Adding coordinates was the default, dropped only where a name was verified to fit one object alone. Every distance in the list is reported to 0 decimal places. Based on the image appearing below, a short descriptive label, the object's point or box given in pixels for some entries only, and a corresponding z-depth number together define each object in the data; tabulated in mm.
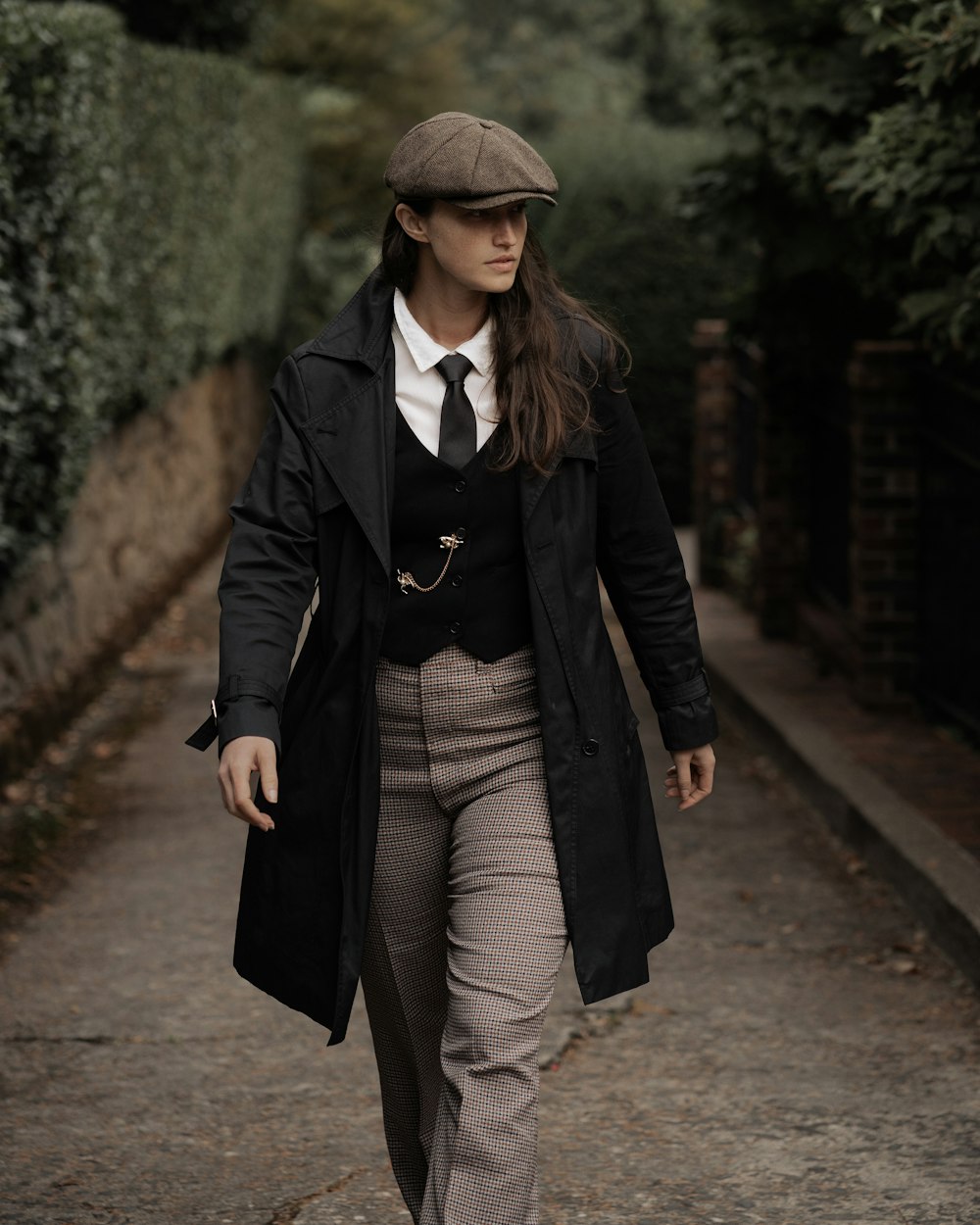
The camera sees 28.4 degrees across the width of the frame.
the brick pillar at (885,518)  7770
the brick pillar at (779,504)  9703
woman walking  3043
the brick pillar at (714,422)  12102
